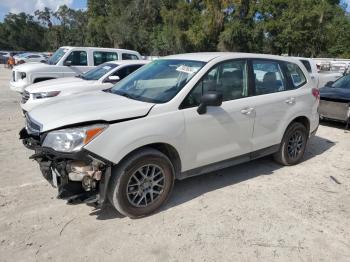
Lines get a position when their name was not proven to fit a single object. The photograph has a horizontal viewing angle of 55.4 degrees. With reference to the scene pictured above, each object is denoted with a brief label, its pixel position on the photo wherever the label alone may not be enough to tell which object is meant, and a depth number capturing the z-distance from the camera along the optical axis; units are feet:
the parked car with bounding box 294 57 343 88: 35.62
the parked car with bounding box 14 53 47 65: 103.91
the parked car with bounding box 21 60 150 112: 24.03
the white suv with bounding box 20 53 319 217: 11.29
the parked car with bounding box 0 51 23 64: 133.31
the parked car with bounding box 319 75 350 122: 26.32
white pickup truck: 32.40
